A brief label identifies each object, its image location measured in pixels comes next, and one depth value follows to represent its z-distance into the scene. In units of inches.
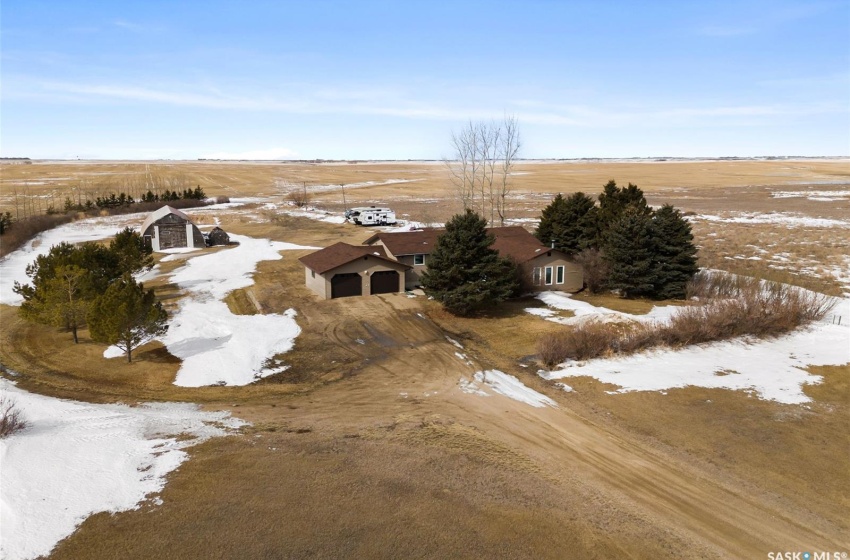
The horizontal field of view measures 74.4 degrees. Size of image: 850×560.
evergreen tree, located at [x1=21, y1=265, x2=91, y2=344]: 1060.5
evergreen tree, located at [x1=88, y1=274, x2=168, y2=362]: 938.1
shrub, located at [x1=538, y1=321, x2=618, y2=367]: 1036.5
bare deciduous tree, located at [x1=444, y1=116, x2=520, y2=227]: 2393.5
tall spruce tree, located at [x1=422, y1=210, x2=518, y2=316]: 1305.4
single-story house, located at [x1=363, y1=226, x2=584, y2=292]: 1557.6
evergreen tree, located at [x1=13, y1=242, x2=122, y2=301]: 1120.2
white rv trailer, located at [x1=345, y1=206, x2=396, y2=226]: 2778.1
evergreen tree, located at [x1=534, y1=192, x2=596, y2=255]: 1823.3
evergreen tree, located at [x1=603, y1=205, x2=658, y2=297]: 1494.8
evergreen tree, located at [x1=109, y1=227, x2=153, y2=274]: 1453.0
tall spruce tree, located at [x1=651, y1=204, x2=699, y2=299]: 1501.0
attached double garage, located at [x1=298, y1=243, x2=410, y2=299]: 1460.4
